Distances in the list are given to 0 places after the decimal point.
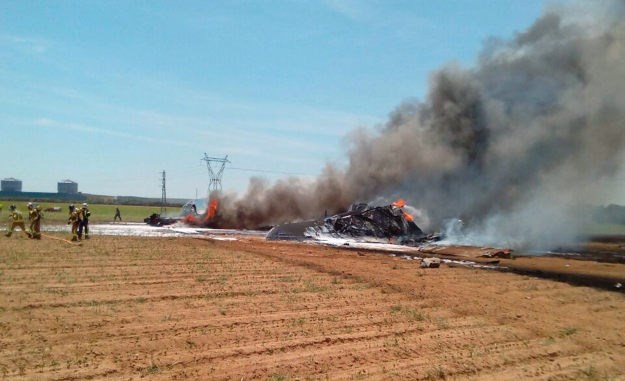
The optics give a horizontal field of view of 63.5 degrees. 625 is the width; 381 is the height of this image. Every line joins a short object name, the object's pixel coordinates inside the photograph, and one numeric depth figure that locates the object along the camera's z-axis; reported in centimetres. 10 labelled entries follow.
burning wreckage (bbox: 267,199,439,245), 3353
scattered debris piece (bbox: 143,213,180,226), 4666
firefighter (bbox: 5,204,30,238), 2516
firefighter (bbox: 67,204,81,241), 2451
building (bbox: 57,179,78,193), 19375
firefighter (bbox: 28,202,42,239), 2442
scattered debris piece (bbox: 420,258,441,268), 1967
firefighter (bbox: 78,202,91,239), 2534
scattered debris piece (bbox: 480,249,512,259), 2434
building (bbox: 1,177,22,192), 17812
